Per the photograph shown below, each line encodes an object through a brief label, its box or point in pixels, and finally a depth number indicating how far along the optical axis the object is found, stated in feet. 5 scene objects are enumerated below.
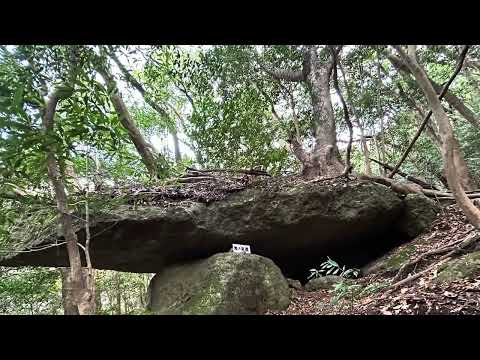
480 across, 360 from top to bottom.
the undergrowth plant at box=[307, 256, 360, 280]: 13.78
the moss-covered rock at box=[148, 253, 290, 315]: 10.59
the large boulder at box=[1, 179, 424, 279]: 12.23
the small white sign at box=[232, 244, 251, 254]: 12.15
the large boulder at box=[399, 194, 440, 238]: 13.44
